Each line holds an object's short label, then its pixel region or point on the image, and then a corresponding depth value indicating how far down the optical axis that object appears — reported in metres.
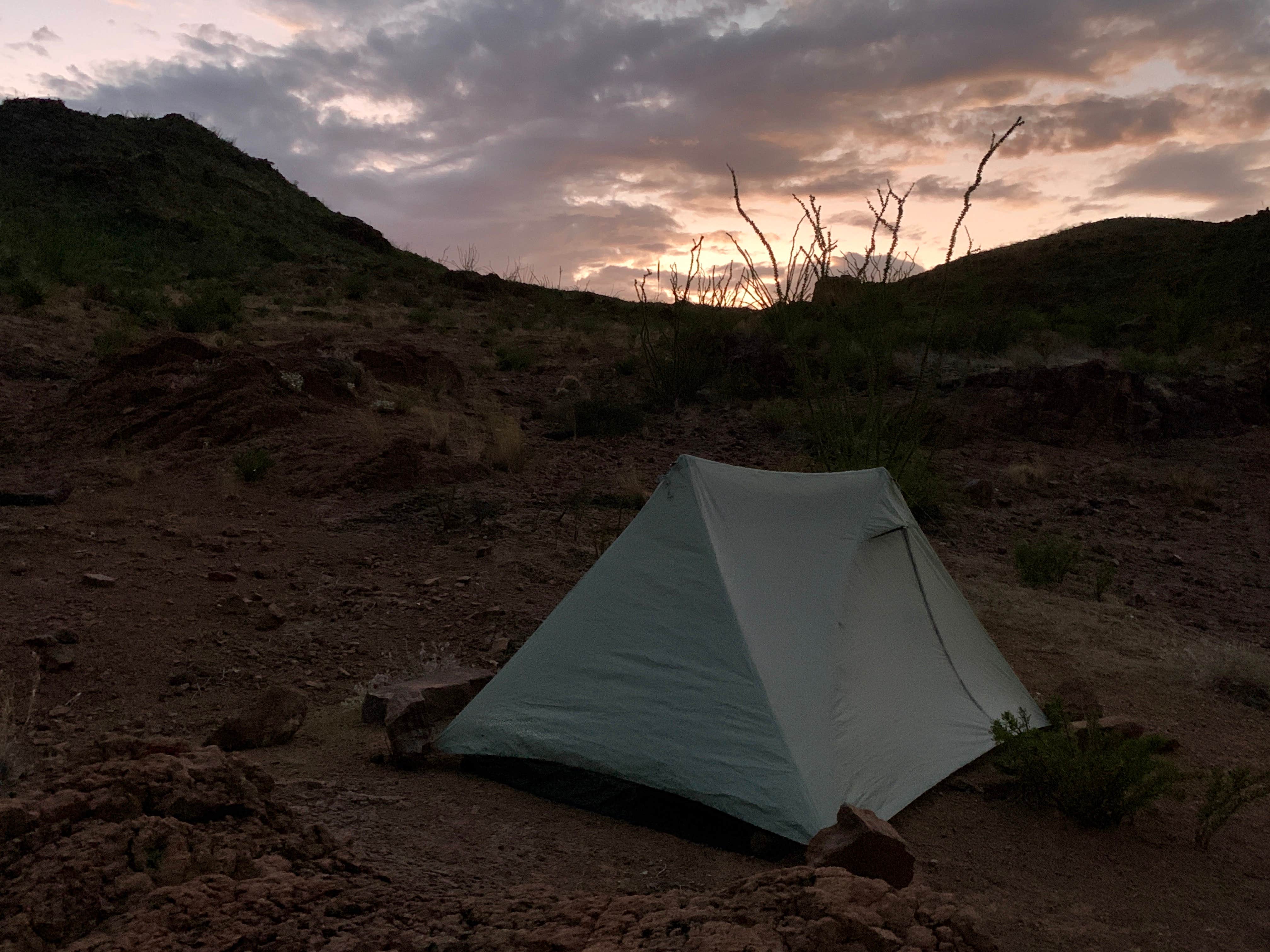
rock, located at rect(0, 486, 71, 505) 7.92
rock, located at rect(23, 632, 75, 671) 5.40
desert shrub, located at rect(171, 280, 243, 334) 16.72
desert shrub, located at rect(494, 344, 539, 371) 17.06
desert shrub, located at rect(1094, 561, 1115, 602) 8.34
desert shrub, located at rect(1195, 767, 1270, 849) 3.82
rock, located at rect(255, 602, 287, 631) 6.33
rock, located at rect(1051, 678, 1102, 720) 5.38
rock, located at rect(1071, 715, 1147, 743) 4.64
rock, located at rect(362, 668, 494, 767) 4.28
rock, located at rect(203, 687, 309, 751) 4.49
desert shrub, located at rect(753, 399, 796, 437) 13.55
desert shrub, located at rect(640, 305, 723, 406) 15.20
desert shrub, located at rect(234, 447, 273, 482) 9.34
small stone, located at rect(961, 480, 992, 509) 11.37
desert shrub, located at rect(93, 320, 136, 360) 14.15
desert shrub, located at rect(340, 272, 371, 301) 24.20
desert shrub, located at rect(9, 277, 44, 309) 15.27
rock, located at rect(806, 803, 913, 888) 3.10
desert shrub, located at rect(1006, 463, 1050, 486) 12.27
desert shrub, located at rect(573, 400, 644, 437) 12.94
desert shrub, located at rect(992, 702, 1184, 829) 3.89
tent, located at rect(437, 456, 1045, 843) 3.80
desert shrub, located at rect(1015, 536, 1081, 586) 8.65
